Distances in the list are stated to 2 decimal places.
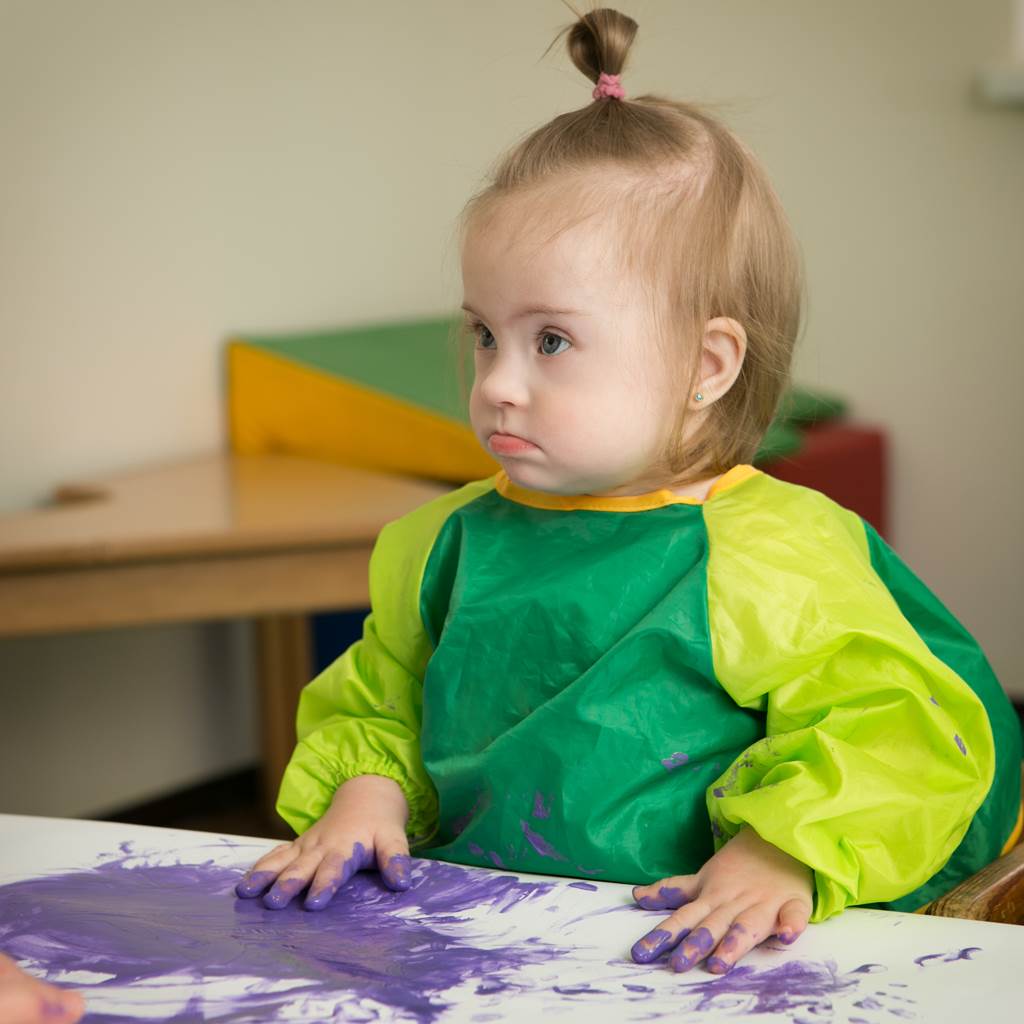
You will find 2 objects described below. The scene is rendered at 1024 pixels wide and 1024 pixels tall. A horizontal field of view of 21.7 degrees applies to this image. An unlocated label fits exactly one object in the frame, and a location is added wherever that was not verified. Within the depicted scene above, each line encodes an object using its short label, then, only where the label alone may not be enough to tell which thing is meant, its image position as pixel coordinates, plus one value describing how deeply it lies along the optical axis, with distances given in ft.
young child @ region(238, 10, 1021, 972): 3.56
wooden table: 5.83
